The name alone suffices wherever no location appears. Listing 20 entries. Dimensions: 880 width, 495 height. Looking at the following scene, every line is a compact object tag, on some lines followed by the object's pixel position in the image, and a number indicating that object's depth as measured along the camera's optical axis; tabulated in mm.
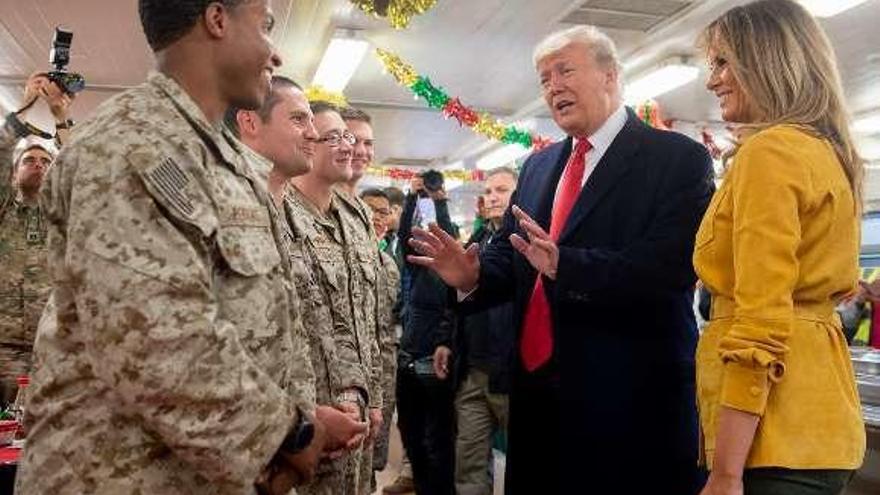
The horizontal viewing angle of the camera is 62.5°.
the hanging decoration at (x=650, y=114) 5039
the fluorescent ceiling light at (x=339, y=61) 6098
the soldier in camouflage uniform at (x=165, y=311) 991
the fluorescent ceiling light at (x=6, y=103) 8116
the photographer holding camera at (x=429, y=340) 3850
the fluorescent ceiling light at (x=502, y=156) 11023
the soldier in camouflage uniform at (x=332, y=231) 2262
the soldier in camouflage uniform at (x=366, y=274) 2506
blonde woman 1247
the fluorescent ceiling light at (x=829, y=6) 4918
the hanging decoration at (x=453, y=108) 5891
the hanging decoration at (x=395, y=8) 3771
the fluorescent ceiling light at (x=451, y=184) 13523
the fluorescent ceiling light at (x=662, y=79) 6672
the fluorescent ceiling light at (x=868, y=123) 8984
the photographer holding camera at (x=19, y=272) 3201
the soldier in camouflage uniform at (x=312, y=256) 2117
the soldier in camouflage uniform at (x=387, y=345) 2965
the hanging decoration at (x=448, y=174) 11211
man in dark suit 1765
